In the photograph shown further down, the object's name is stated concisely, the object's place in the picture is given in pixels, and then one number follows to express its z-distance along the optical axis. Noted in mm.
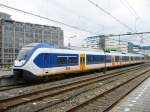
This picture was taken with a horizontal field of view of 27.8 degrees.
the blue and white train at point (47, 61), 21234
